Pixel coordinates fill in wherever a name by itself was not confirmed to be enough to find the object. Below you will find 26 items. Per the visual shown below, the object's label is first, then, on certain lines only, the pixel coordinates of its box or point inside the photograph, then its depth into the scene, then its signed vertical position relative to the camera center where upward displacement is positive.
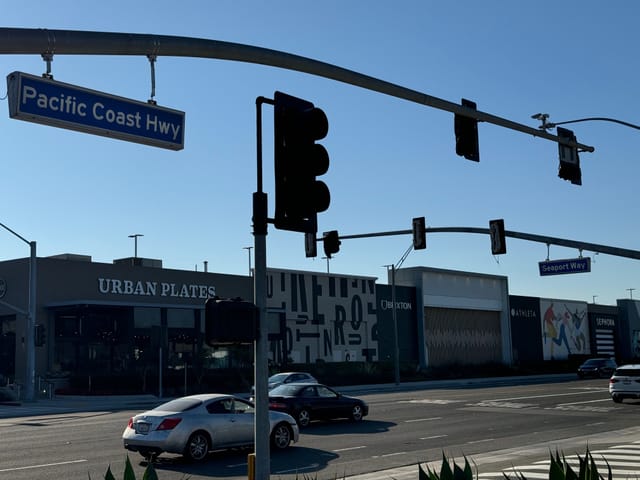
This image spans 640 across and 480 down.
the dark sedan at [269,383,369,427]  24.77 -2.00
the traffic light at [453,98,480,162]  13.67 +3.37
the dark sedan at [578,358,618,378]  61.28 -2.77
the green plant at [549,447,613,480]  5.87 -1.03
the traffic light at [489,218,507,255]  24.53 +2.92
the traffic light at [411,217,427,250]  27.25 +3.42
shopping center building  48.81 +1.36
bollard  7.38 -1.15
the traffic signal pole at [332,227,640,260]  23.53 +2.68
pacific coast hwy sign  7.55 +2.29
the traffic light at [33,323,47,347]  40.53 +0.51
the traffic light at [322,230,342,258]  26.00 +3.08
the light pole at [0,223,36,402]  41.19 +0.88
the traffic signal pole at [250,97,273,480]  7.21 +0.13
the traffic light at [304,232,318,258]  23.94 +2.75
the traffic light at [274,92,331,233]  7.72 +1.69
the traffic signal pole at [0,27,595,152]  7.23 +3.06
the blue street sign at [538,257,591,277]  31.33 +2.63
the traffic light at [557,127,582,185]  17.08 +3.64
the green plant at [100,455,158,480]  6.35 -1.03
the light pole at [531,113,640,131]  17.86 +4.66
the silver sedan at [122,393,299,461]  17.25 -1.87
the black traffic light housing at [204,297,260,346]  7.32 +0.18
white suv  32.44 -2.07
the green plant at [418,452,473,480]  6.07 -1.04
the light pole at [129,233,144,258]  91.12 +11.62
